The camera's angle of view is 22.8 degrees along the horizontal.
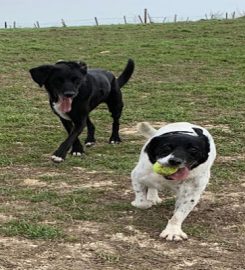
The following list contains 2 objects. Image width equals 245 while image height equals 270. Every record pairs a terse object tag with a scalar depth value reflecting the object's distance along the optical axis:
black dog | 6.41
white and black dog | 4.13
